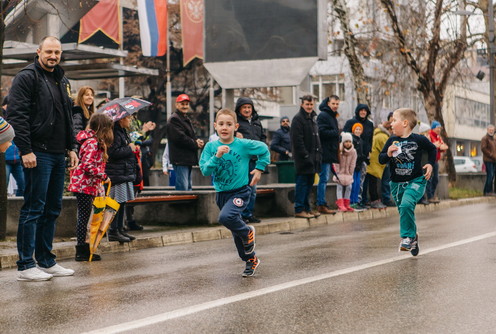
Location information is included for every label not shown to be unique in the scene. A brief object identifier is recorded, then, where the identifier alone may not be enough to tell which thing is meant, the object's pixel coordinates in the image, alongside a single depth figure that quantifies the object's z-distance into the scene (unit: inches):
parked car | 2164.1
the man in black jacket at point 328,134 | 608.7
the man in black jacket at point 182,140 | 537.6
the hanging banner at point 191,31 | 1370.6
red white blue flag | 1294.3
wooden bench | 498.6
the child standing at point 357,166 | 657.6
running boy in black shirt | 378.9
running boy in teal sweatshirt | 328.2
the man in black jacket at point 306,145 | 573.9
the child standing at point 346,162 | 631.8
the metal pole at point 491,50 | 1146.0
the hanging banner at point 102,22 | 990.4
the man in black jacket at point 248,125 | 546.3
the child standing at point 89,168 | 386.3
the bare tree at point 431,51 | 1010.3
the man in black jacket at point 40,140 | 324.8
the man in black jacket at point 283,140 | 767.1
